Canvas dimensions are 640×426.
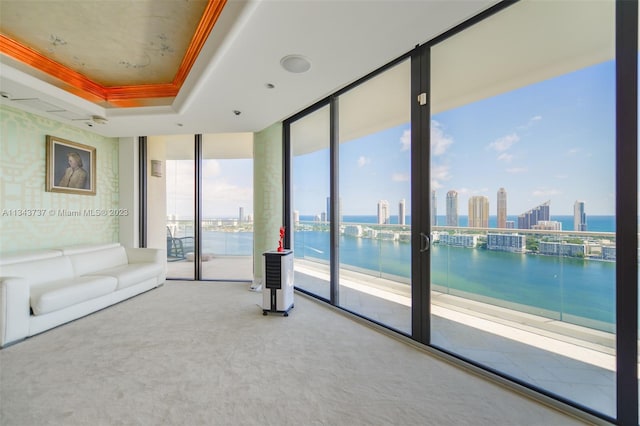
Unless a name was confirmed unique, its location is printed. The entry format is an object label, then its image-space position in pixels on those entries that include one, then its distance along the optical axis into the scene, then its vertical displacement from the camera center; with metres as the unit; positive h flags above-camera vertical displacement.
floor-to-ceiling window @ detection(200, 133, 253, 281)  5.36 +0.34
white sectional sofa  2.67 -0.87
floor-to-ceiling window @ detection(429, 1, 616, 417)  1.99 +0.14
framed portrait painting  3.99 +0.72
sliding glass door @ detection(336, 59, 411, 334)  3.41 +0.20
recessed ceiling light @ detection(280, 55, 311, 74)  2.55 +1.45
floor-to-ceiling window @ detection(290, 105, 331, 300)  4.29 +0.24
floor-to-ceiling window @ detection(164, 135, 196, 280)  5.34 +0.34
